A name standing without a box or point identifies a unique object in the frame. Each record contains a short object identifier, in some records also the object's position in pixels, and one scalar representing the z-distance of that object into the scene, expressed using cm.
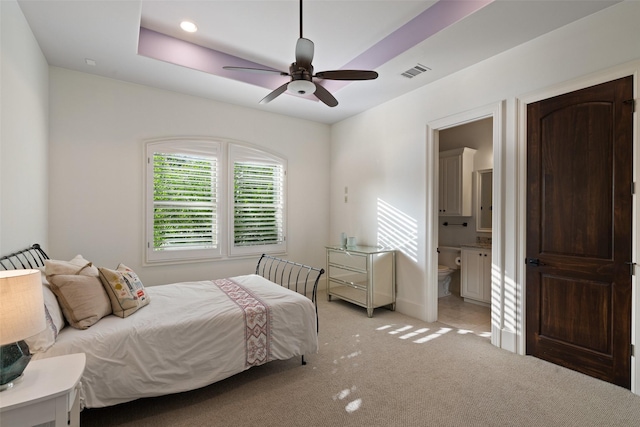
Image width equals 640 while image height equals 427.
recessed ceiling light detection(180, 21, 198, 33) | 290
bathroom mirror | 505
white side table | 125
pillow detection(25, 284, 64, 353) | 173
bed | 190
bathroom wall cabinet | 507
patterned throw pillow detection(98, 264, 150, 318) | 229
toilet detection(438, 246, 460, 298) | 496
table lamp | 126
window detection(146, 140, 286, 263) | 398
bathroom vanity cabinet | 454
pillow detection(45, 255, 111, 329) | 206
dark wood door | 240
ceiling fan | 237
